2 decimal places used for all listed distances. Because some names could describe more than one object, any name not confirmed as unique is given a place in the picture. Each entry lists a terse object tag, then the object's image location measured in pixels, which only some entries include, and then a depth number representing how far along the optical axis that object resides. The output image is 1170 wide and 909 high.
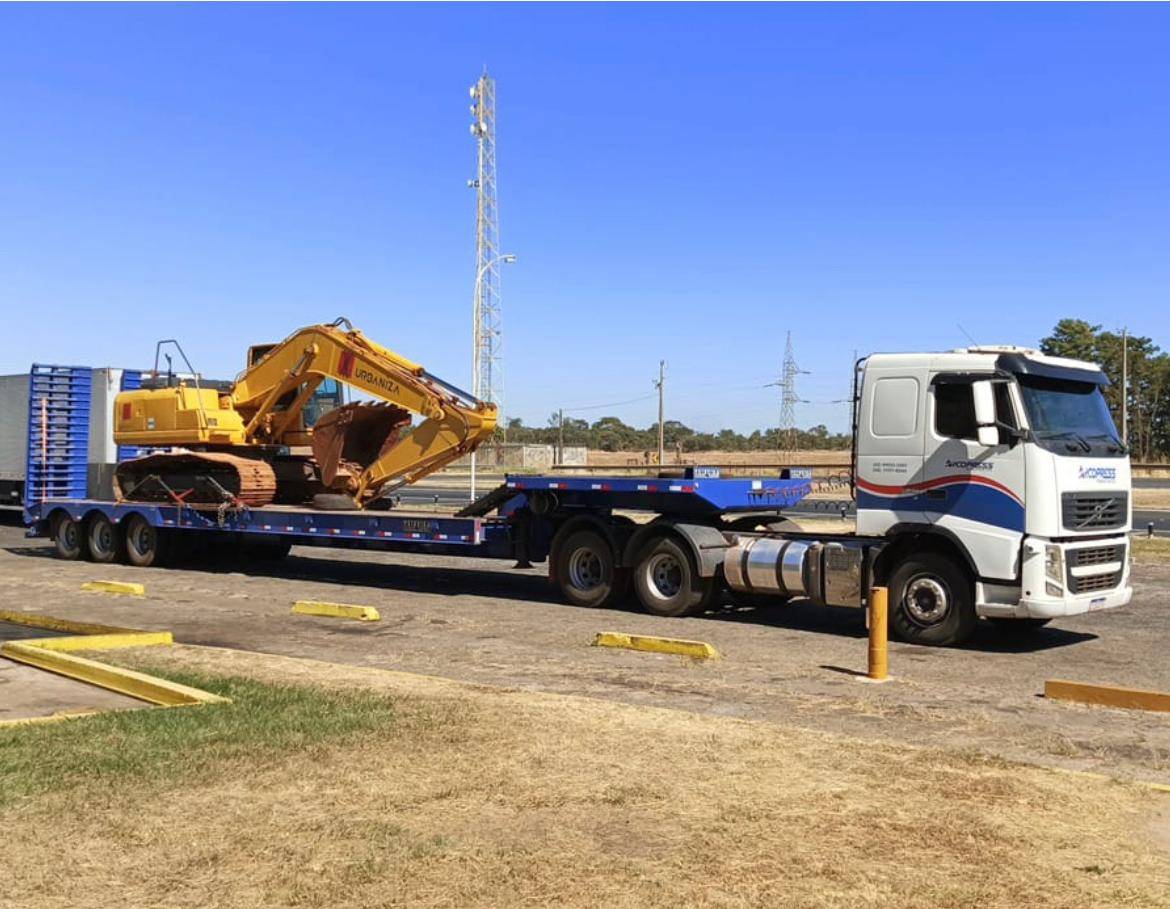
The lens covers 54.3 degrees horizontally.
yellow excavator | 17.11
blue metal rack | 21.27
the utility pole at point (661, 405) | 53.27
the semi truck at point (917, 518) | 11.02
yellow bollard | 9.69
